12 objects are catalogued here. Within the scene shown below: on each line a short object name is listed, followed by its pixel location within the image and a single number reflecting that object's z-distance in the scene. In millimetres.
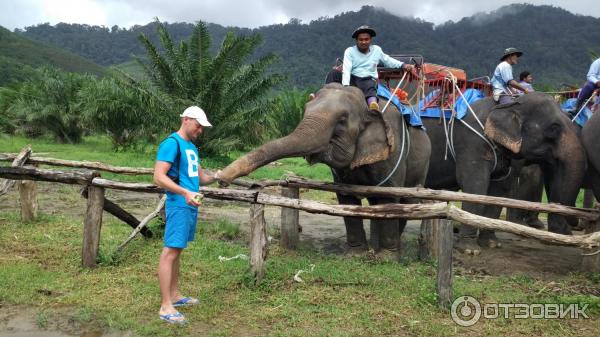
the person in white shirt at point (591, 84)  7004
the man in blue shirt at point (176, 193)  3910
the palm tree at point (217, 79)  14062
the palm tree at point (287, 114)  21469
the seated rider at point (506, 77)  7602
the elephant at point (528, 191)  8602
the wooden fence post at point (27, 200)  6823
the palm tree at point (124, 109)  14727
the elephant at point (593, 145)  6258
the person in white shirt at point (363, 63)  5945
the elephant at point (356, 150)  4949
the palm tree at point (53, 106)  21109
